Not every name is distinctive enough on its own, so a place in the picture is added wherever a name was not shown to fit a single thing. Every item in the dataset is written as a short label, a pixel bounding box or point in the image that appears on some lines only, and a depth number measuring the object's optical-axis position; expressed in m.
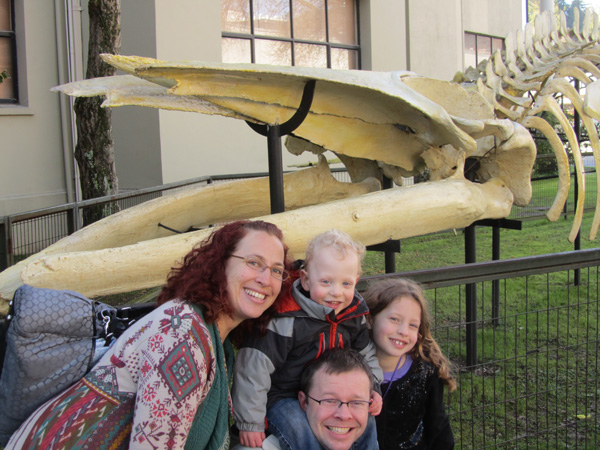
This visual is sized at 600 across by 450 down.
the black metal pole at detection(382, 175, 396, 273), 5.23
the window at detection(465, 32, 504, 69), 14.62
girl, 2.39
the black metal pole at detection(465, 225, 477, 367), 4.85
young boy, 2.09
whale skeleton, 2.58
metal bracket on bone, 3.26
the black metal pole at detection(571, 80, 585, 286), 6.65
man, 2.10
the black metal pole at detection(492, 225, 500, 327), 5.66
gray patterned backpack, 1.71
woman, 1.64
